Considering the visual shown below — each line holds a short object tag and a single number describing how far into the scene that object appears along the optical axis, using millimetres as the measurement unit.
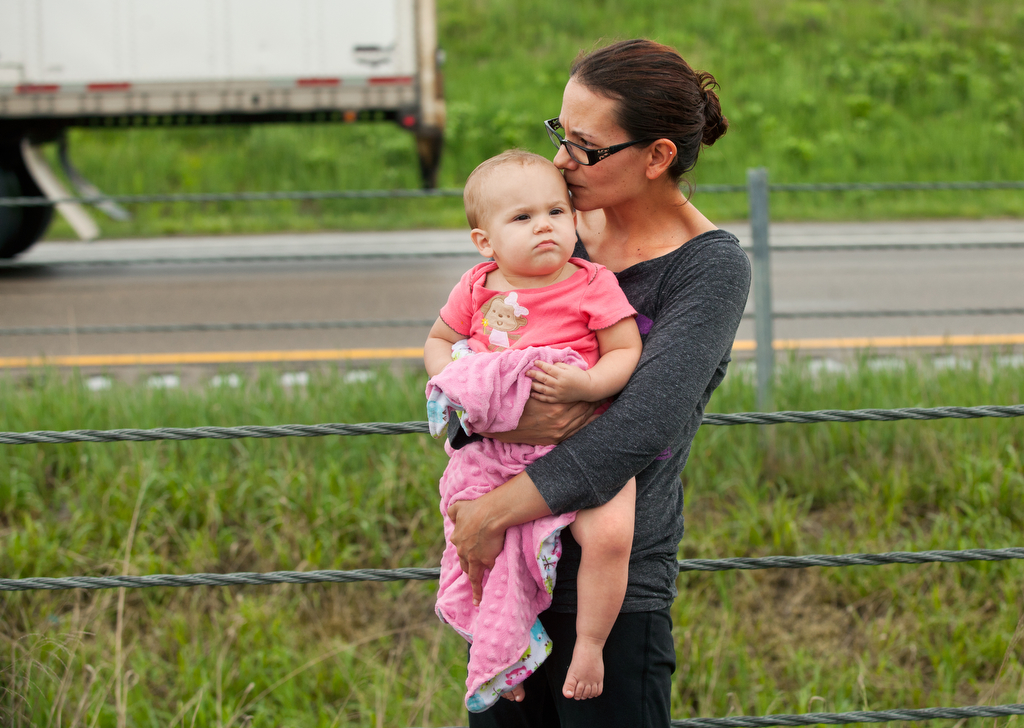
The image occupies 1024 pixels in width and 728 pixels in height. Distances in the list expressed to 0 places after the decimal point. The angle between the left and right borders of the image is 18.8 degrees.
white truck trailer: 19728
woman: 4949
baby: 5014
